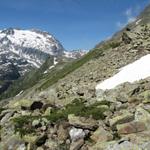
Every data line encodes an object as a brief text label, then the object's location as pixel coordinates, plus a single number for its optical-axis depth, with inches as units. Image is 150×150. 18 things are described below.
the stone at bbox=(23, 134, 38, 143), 452.6
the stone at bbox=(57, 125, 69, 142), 442.0
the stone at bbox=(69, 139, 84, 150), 418.7
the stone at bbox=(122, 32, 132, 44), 1048.1
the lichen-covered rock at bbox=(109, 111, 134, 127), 428.7
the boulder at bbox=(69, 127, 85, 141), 431.5
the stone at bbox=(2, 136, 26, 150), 457.2
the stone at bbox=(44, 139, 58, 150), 436.3
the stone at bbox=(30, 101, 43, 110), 609.8
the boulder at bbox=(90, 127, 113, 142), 411.0
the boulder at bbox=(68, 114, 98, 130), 439.2
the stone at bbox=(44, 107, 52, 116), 556.9
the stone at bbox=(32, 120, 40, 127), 478.9
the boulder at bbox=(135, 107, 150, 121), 418.6
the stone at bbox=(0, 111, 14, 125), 569.9
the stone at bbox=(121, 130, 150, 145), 380.5
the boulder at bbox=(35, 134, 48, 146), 449.6
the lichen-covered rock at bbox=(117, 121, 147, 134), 407.3
